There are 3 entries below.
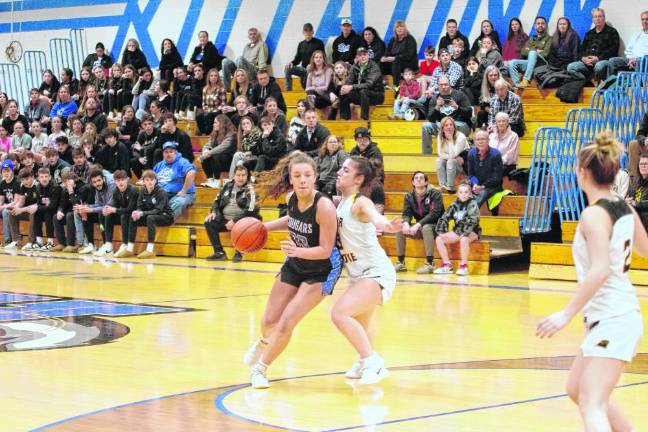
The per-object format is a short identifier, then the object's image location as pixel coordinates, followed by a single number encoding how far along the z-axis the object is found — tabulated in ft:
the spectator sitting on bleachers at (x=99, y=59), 71.97
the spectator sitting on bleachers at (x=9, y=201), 58.75
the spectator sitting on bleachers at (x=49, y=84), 71.67
